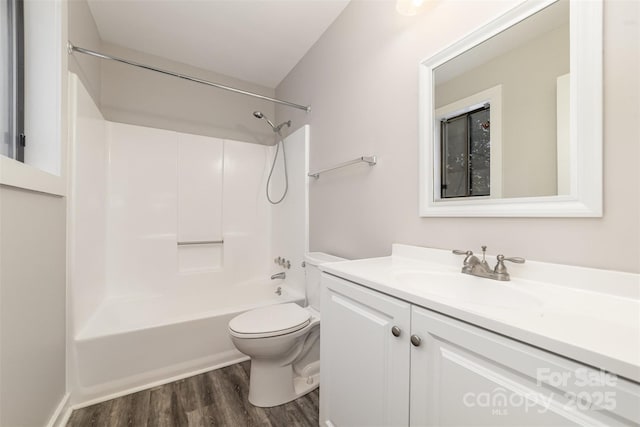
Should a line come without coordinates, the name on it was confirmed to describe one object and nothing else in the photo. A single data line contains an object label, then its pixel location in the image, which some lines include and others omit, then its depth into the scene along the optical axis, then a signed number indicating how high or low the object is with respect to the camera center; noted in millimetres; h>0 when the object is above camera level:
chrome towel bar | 1481 +311
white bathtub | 1472 -814
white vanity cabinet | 458 -386
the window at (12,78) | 1135 +613
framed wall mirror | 756 +352
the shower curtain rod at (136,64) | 1432 +930
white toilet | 1359 -762
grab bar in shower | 2409 -279
